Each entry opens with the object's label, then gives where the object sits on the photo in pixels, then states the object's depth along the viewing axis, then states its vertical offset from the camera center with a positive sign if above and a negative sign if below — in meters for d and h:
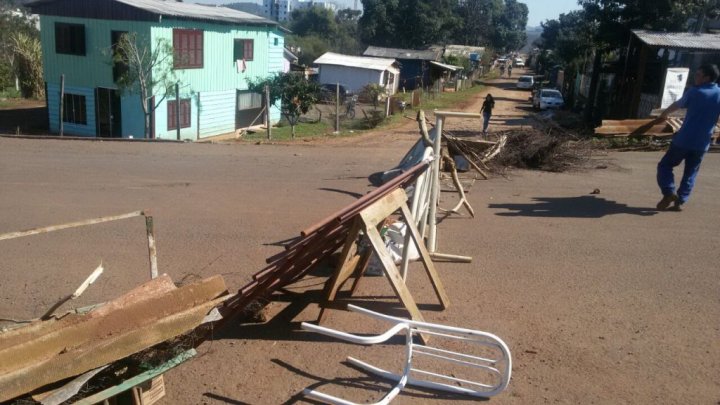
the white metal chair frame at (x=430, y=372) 3.85 -1.94
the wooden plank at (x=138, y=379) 3.31 -1.76
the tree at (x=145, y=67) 21.95 -0.61
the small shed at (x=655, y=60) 19.08 +0.84
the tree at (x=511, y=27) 94.06 +7.53
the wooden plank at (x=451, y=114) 6.46 -0.42
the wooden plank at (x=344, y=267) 4.73 -1.57
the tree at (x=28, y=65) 32.00 -1.17
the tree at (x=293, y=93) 26.64 -1.37
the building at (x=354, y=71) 43.25 -0.42
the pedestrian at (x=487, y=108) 20.73 -1.08
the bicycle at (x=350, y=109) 31.03 -2.14
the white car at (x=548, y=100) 36.94 -1.19
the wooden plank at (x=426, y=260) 5.23 -1.58
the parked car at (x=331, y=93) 37.78 -1.79
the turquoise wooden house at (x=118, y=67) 22.86 -0.47
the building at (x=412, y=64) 50.72 +0.42
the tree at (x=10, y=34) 34.81 +0.38
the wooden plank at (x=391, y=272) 4.65 -1.50
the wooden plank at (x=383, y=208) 4.65 -1.05
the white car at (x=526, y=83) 58.16 -0.52
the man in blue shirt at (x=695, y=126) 8.07 -0.46
